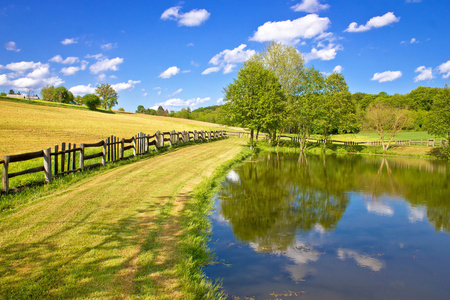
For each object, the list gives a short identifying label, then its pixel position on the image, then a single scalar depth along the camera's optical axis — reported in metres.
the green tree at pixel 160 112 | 181.70
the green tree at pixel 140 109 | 181.25
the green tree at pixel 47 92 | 144.89
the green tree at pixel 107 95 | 116.50
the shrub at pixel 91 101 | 95.38
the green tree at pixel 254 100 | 32.84
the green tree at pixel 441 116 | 33.84
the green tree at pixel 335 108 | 40.91
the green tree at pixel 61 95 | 132.62
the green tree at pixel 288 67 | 41.29
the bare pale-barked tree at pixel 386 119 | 40.84
